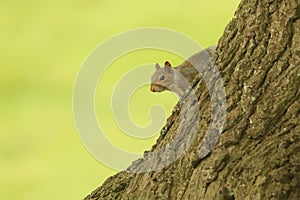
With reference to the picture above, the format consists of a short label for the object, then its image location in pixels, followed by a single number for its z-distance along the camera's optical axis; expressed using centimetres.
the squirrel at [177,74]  727
